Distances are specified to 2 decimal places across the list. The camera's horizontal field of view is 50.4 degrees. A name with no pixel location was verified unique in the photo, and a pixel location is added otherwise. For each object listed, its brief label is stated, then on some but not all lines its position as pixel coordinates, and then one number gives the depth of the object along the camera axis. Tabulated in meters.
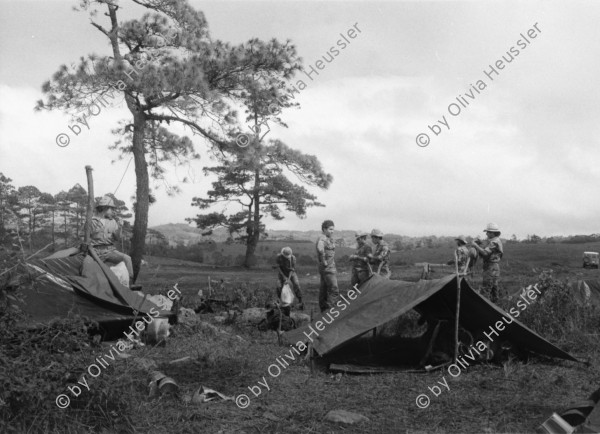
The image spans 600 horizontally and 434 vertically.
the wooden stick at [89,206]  7.03
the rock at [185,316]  8.69
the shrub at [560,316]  7.99
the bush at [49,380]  3.82
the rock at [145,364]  5.60
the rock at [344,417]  4.79
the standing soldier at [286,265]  10.94
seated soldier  8.01
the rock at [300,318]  9.46
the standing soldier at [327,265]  9.94
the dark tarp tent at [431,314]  6.57
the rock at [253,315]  9.68
